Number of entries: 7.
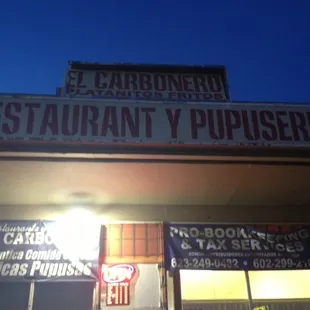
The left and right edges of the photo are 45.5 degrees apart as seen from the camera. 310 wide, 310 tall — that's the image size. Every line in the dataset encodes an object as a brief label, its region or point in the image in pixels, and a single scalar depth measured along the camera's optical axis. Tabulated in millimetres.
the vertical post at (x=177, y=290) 6137
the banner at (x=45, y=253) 6102
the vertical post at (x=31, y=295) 5948
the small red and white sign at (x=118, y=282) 6059
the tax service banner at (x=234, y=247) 6391
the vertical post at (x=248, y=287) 6535
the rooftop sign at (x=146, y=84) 7086
